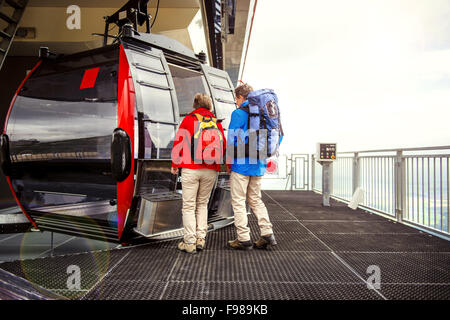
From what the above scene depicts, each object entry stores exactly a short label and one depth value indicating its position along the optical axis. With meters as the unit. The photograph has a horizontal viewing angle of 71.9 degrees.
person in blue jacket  3.51
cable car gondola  3.25
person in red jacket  3.46
